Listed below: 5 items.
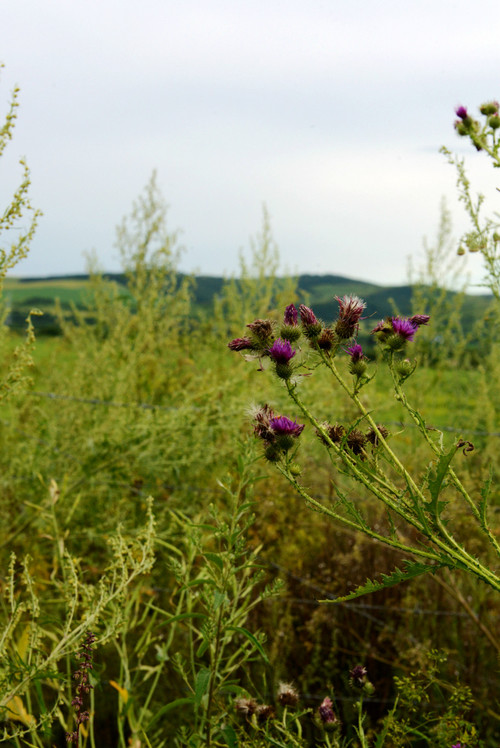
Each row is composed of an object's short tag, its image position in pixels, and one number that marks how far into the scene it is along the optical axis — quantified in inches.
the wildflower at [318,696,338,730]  58.9
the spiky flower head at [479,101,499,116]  78.5
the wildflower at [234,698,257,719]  62.9
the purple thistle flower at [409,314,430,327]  54.0
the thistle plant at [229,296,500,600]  45.1
